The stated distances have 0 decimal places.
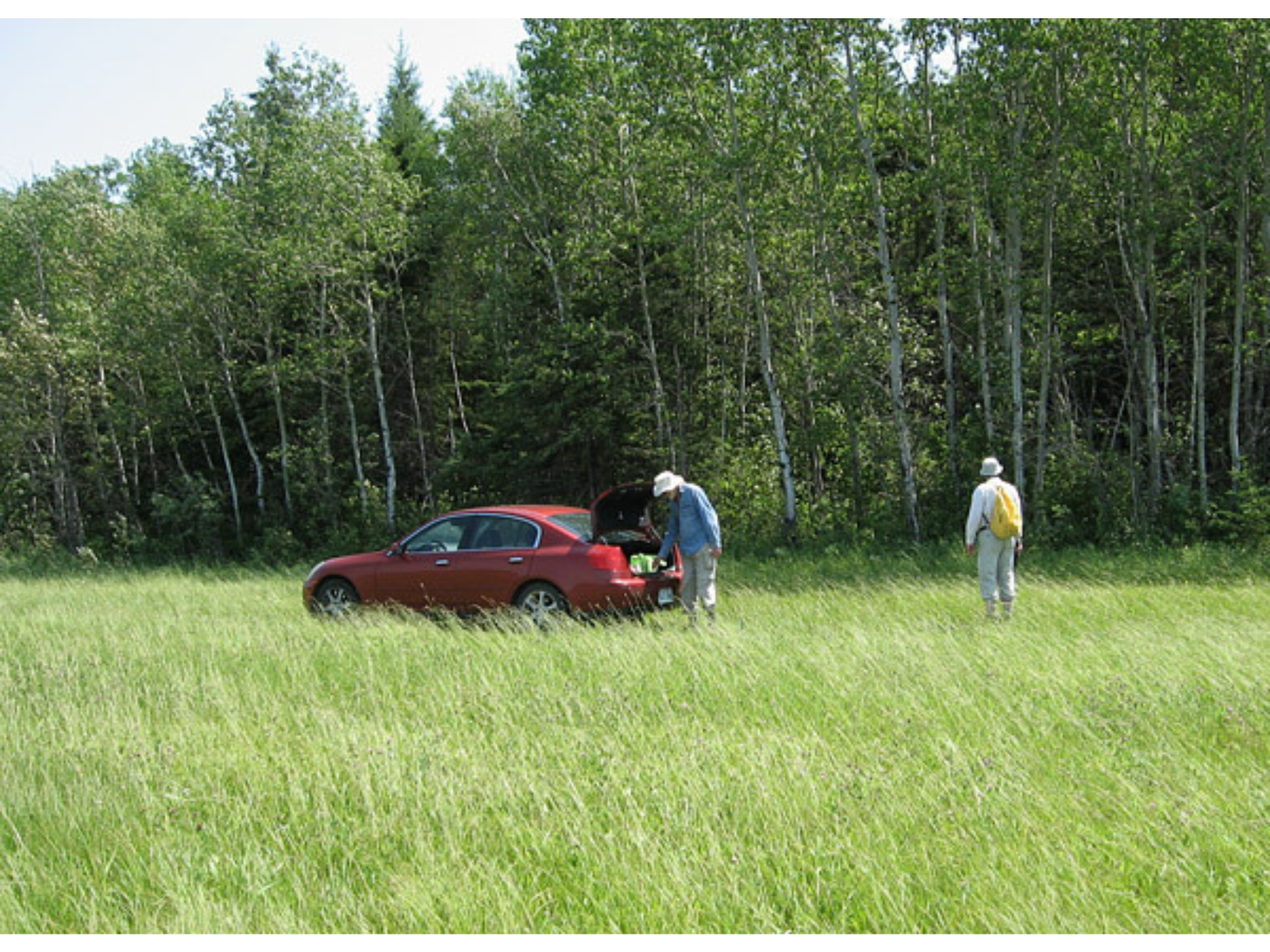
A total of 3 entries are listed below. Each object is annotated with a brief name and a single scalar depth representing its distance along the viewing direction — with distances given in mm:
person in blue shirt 11273
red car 11461
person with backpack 11602
